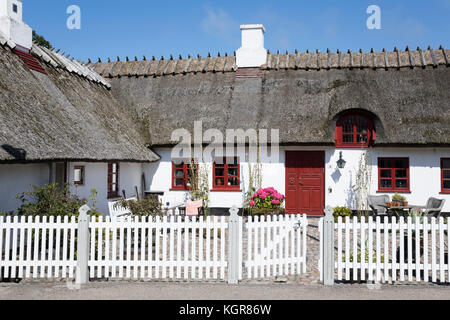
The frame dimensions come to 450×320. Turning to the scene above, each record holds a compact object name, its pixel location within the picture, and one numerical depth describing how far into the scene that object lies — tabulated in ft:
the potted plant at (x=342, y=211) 43.21
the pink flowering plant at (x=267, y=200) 41.96
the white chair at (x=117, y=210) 32.04
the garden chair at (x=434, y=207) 37.60
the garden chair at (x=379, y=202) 42.60
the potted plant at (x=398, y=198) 42.83
